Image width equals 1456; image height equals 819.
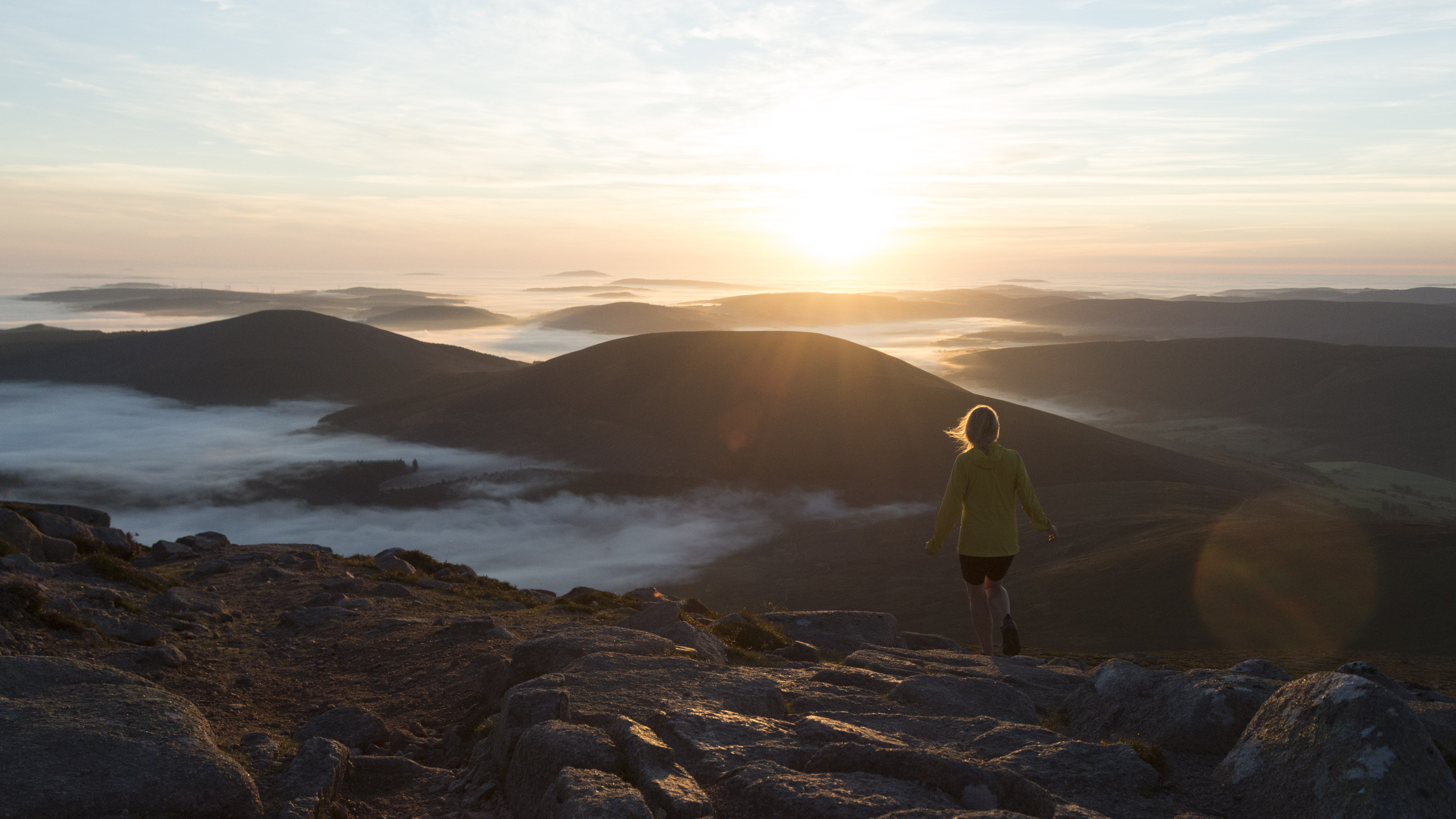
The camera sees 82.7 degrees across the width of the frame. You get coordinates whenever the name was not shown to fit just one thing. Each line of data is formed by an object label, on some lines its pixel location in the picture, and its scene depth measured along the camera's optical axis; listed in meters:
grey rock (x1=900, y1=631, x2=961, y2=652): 15.95
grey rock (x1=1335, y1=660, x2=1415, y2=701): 6.63
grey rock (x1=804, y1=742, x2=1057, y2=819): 5.05
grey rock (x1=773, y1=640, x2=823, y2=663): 11.77
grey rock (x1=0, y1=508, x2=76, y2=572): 13.31
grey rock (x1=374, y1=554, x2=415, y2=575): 19.38
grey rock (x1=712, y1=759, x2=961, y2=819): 4.87
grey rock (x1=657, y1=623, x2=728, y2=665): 9.73
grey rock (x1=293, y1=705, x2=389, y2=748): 7.71
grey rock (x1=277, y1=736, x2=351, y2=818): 5.98
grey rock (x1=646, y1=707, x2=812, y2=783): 5.64
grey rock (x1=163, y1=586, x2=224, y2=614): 11.96
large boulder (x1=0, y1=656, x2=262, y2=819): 5.30
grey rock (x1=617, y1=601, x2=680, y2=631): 12.40
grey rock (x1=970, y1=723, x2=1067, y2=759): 6.07
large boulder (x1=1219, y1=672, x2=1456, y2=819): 4.72
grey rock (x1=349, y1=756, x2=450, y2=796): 6.73
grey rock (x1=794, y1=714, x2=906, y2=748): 6.10
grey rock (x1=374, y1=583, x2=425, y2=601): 15.88
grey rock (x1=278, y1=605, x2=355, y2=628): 12.32
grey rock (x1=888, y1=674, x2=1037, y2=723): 7.74
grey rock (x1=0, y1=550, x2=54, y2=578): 11.84
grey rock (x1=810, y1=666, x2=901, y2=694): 8.46
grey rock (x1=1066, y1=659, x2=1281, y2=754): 6.45
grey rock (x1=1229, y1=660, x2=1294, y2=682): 9.03
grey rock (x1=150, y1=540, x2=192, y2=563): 17.89
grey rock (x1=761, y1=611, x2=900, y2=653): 14.70
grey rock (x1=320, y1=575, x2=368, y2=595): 15.40
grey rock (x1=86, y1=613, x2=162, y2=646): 9.64
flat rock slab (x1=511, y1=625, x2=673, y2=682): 8.41
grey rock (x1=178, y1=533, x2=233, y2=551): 19.41
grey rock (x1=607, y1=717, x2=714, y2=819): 5.07
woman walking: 9.25
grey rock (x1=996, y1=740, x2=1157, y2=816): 5.41
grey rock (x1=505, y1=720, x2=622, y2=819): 5.62
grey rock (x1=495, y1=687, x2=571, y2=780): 6.43
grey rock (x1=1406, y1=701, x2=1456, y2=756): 6.33
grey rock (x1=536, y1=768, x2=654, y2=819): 4.87
